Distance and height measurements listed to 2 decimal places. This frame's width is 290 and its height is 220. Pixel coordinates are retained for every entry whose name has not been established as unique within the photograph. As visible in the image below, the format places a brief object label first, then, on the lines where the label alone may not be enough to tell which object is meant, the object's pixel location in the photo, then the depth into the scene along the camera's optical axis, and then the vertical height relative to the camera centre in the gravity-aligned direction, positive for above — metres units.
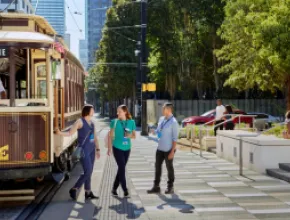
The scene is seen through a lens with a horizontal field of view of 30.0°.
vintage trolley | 8.91 +0.04
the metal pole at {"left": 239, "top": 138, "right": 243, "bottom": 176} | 12.38 -1.54
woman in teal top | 9.66 -0.71
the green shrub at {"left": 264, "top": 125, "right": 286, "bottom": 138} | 14.73 -0.89
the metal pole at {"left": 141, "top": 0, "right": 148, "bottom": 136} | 29.64 +1.40
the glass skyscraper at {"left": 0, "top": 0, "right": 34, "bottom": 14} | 87.25 +16.74
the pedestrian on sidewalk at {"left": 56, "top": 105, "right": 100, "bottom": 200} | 9.47 -0.76
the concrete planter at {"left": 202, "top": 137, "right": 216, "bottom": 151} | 18.73 -1.50
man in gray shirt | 9.92 -0.82
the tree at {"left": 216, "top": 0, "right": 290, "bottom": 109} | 20.97 +2.54
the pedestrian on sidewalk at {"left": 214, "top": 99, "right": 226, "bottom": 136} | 18.86 -0.46
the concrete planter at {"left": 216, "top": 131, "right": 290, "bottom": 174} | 12.47 -1.26
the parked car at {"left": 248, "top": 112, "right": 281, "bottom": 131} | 23.56 -1.16
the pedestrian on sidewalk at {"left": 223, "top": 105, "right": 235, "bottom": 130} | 18.49 -0.74
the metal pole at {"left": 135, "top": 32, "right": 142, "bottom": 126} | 35.99 +0.30
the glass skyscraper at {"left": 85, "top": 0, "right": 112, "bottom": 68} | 195.90 +28.82
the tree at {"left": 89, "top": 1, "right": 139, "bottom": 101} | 49.78 +5.03
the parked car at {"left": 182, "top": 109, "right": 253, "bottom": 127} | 30.98 -1.16
